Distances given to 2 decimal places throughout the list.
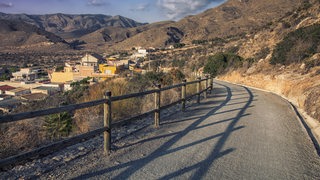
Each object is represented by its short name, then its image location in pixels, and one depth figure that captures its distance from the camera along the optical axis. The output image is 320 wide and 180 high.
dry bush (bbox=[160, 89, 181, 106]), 12.49
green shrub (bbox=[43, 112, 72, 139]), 7.72
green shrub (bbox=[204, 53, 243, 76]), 37.38
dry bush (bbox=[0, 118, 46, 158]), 5.87
